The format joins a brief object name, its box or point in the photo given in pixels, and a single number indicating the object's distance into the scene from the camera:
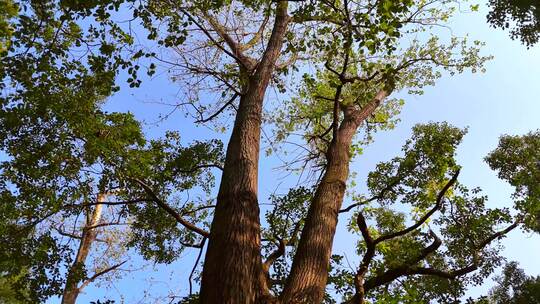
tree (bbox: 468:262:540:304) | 11.60
